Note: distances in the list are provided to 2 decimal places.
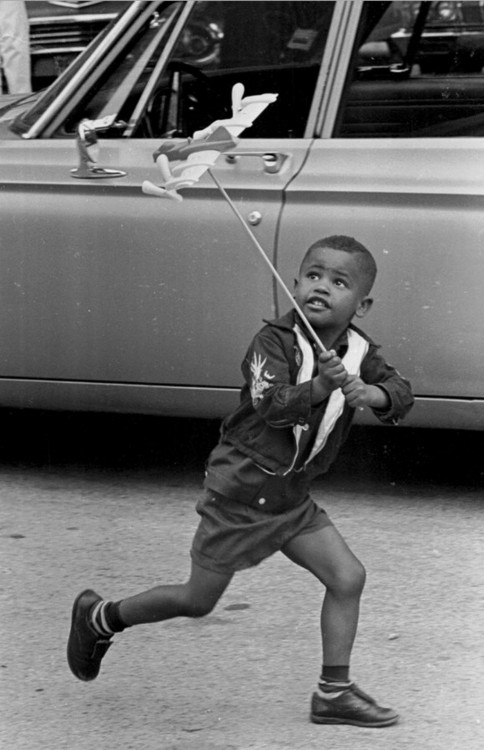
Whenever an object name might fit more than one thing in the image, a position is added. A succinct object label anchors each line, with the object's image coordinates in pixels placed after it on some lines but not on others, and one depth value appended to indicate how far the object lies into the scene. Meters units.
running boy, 6.33
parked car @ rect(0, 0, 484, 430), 9.22
